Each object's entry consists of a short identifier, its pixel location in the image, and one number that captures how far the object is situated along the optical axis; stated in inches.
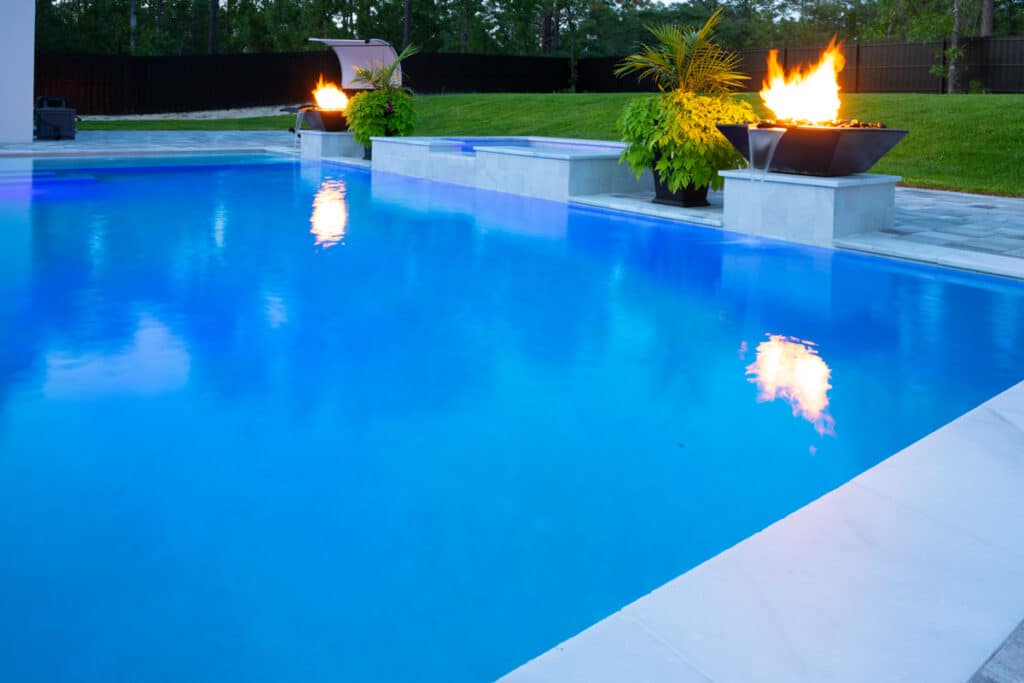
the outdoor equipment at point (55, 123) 788.0
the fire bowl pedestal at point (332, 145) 724.0
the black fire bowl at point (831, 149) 319.0
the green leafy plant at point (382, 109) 668.7
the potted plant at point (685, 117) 394.9
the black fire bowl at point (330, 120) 728.3
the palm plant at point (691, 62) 405.1
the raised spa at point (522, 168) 469.4
